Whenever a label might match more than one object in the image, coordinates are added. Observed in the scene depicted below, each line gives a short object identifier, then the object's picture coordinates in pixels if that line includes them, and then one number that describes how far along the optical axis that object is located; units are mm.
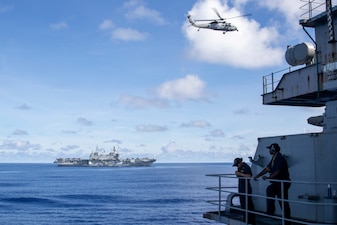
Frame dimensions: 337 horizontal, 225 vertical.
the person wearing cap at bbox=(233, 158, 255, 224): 11437
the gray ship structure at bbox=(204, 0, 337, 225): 9984
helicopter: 53959
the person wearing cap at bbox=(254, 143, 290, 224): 9609
